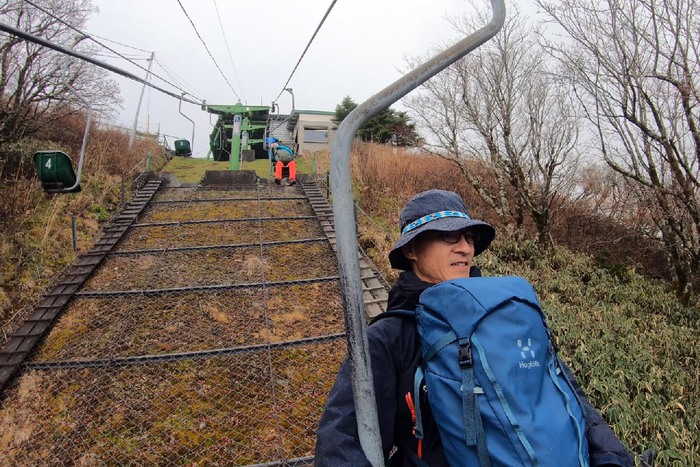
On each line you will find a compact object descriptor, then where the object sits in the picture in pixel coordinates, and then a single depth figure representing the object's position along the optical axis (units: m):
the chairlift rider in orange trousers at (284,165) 12.22
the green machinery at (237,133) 13.62
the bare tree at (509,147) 9.94
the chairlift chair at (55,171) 4.02
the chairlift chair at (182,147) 19.31
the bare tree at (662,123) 6.13
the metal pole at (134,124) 14.51
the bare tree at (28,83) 8.08
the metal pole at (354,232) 0.82
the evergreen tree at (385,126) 20.20
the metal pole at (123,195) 9.78
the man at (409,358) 0.99
